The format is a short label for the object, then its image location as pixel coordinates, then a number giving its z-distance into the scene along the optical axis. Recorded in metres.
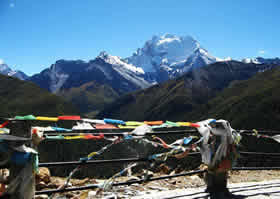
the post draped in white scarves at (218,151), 5.21
